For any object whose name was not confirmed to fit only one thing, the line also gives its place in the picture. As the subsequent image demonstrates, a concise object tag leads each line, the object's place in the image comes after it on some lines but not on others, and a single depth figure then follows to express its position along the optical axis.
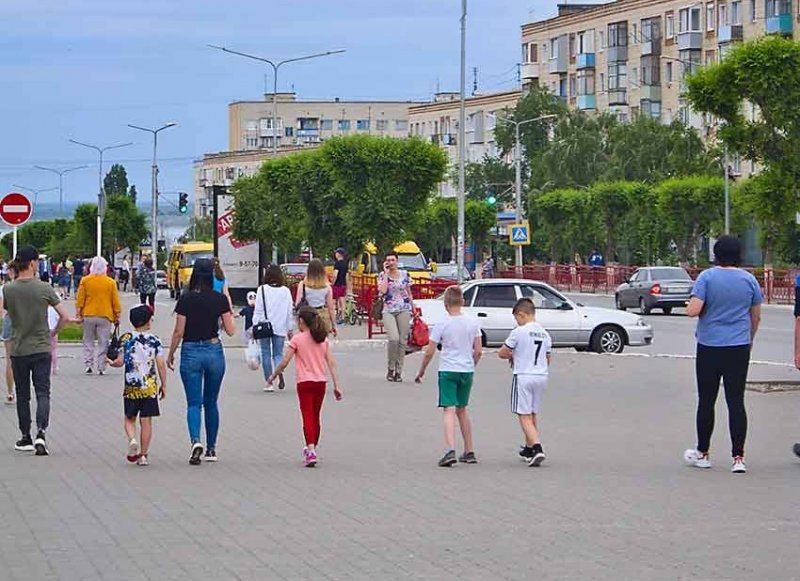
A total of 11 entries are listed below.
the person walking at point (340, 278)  35.63
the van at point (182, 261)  61.06
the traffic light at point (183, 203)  83.20
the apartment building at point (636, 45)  79.69
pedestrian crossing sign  68.19
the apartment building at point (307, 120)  163.50
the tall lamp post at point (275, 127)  63.18
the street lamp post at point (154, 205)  92.38
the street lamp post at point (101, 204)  48.15
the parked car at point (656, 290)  48.47
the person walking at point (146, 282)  42.31
